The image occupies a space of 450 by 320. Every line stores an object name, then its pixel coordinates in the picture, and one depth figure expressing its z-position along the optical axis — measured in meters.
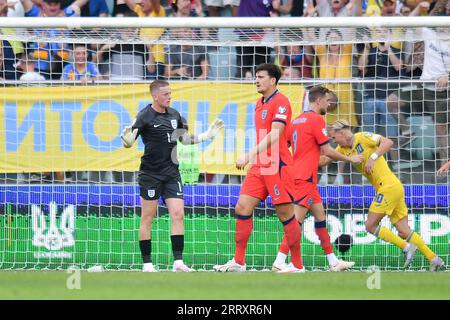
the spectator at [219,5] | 16.48
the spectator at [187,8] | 16.16
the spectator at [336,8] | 15.95
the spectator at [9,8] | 16.42
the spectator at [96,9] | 16.80
